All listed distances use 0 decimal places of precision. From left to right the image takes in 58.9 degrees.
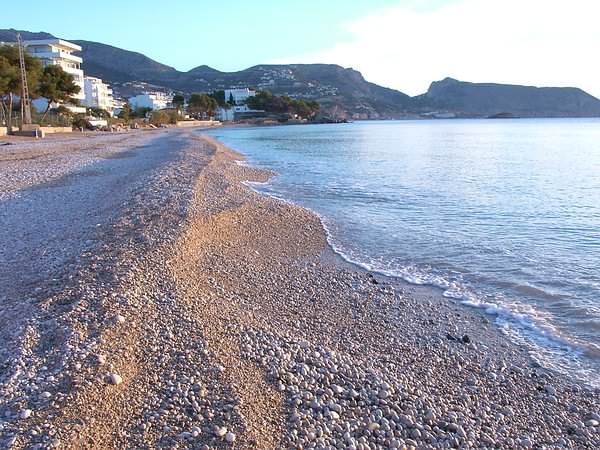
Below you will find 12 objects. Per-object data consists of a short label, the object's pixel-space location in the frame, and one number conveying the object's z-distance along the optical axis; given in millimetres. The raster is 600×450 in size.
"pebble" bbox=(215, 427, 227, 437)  4387
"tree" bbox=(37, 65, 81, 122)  61875
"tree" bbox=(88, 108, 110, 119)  94488
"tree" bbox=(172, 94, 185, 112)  152100
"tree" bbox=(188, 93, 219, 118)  157625
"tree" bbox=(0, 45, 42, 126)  48219
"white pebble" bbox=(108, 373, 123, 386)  4992
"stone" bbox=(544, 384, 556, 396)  5992
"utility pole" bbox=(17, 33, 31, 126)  49844
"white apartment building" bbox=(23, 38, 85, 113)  91250
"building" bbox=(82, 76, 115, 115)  110938
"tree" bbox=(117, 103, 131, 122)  101988
